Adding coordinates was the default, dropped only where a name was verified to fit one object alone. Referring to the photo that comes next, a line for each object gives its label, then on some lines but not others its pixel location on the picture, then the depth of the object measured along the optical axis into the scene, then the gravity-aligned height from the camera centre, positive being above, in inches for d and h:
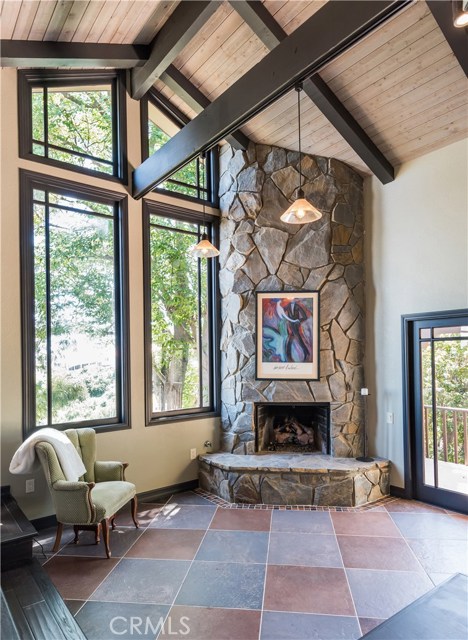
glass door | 149.4 -34.1
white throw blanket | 119.6 -38.7
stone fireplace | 174.2 +24.6
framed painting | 175.5 -4.1
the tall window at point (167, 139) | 176.1 +83.9
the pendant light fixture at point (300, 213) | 115.3 +33.6
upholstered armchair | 115.5 -52.0
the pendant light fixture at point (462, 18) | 83.6 +65.7
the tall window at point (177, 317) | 173.6 +5.0
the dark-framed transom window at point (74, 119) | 144.3 +82.9
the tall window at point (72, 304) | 140.8 +9.9
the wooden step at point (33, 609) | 75.4 -58.6
